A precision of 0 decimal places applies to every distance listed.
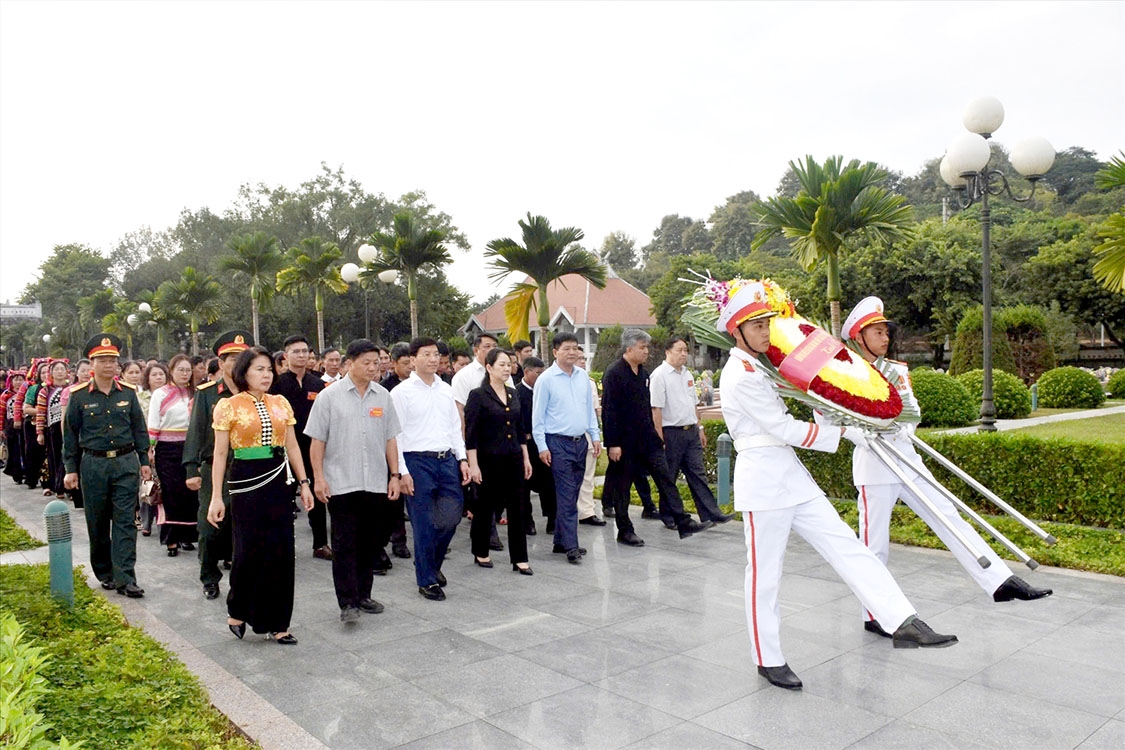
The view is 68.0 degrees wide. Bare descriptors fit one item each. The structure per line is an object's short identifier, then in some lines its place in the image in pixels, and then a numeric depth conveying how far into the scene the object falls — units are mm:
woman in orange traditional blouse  4973
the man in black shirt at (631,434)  7465
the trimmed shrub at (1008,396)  16266
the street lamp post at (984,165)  9055
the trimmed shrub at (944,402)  14352
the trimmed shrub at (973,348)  19969
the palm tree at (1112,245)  8305
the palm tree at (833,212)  11305
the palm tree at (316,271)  25438
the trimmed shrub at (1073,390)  19125
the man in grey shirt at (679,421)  7961
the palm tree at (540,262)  15609
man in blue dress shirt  7000
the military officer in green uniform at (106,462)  6188
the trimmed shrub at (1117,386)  22328
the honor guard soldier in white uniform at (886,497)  4668
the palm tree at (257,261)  27672
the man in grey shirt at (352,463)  5383
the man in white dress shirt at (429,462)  5984
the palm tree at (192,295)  33219
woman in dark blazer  6473
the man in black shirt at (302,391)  7305
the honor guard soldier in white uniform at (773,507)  4094
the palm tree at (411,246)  18969
